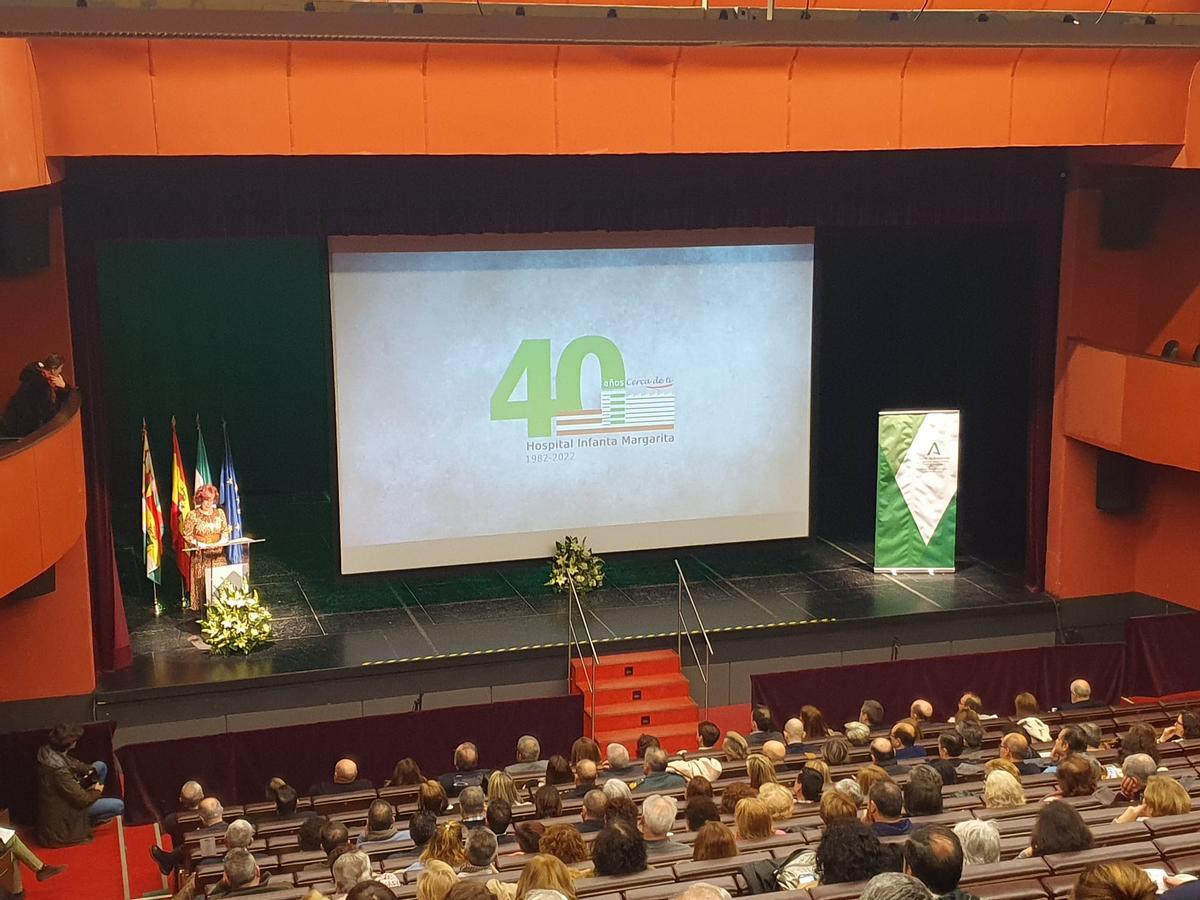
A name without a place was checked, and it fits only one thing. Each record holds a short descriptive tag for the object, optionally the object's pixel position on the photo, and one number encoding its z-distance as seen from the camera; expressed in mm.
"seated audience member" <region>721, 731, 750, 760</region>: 9734
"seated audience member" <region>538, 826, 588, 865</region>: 6848
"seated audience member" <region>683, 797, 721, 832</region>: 7336
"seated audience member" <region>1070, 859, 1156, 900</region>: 4543
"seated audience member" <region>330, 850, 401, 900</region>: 7043
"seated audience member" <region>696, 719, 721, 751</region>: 10320
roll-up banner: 15516
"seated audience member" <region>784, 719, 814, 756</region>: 10125
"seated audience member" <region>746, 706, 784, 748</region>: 10555
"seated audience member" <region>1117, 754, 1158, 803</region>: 7816
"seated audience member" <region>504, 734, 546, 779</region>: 10047
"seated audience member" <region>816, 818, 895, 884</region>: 5711
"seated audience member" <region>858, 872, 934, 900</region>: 4492
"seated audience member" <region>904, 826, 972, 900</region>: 4742
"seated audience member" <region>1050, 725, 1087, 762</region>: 9125
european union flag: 14305
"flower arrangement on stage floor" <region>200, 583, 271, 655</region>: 13422
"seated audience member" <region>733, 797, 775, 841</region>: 7219
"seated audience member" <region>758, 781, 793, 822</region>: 7758
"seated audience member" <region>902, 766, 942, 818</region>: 7156
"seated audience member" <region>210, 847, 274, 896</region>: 7555
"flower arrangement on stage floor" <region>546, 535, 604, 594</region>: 15156
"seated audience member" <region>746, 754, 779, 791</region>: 8367
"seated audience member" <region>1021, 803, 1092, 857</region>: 6039
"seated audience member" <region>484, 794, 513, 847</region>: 7953
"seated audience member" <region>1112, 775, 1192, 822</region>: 7023
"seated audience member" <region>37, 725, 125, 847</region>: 10969
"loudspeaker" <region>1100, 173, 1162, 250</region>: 14859
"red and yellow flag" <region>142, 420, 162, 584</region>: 14078
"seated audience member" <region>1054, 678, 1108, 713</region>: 11273
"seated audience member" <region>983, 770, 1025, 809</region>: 7605
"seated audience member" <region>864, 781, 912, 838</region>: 6891
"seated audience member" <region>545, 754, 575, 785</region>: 9453
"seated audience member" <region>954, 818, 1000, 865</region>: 6082
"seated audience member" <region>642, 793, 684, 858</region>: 7293
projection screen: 14547
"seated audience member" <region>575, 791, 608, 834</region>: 7785
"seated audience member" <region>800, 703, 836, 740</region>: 10500
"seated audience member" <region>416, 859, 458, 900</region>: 5844
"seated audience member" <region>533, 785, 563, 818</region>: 8336
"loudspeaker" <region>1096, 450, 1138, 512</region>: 15438
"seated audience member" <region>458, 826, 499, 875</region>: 7121
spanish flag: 14227
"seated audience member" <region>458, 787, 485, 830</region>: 8203
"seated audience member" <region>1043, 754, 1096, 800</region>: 7801
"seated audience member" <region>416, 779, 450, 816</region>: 8641
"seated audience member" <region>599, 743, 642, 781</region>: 9539
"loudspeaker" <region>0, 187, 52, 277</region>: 11859
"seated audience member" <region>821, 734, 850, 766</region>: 9438
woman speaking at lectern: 13953
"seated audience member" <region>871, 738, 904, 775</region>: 9117
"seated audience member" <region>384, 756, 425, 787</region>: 9672
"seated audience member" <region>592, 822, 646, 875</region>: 6344
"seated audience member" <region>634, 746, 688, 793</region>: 9000
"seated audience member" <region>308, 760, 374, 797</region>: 10039
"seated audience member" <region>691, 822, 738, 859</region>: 6695
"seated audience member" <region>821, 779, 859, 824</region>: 6930
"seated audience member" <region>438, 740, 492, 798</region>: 9852
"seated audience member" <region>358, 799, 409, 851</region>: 8367
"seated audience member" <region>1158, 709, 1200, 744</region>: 10258
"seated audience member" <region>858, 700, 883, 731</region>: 10664
